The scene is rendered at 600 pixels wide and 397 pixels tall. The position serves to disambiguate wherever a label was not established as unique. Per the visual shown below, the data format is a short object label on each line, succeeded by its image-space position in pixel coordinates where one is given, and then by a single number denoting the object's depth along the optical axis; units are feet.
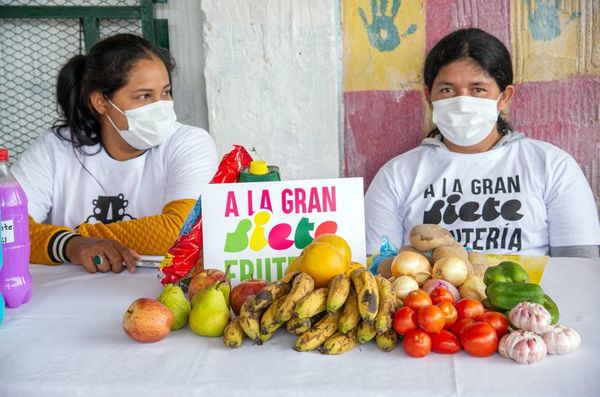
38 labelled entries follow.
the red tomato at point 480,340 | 3.85
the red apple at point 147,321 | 4.18
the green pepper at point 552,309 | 4.19
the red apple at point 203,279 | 4.74
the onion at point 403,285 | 4.36
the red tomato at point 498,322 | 4.00
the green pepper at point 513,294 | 4.15
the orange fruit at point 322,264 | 4.34
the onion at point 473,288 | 4.51
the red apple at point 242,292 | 4.52
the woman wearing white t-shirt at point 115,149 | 8.17
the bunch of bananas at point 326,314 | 3.98
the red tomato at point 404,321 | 3.96
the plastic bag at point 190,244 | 5.39
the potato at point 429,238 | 5.05
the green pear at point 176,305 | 4.47
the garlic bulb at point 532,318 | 3.90
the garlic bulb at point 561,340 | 3.86
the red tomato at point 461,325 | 4.00
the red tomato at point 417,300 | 4.06
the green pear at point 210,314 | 4.32
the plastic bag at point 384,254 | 5.38
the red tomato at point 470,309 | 4.14
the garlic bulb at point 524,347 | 3.75
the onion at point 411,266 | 4.66
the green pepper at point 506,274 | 4.40
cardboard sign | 5.15
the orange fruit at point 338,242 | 4.66
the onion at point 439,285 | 4.40
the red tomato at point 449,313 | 4.06
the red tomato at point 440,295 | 4.19
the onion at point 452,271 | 4.56
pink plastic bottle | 5.01
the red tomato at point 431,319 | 3.93
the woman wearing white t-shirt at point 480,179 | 7.76
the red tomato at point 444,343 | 3.92
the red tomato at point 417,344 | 3.88
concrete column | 9.64
